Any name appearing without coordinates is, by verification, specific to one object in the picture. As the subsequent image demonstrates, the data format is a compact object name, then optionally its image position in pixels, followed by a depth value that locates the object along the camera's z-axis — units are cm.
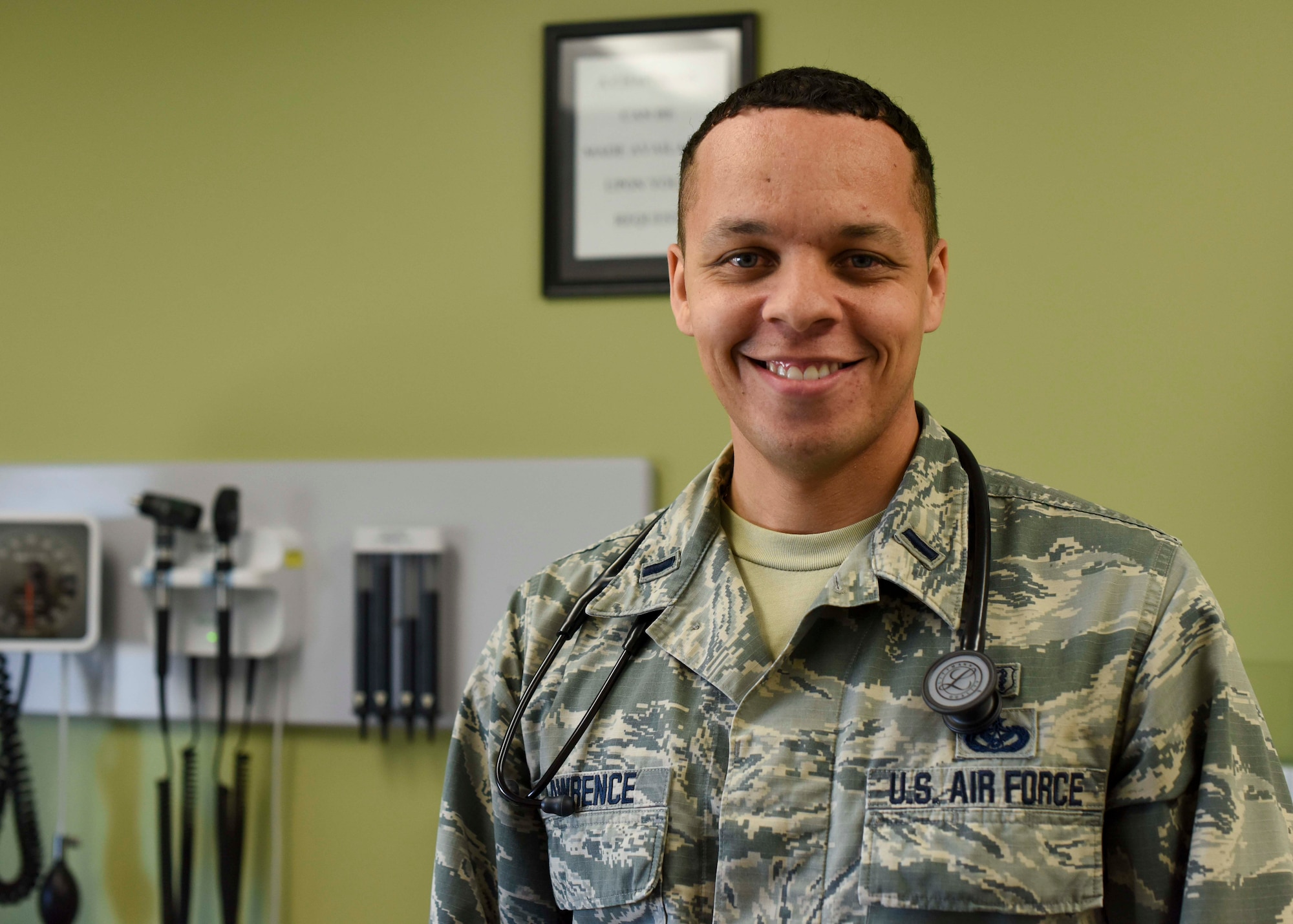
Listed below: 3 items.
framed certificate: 152
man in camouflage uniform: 76
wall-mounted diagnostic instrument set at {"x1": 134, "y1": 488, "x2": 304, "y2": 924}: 151
